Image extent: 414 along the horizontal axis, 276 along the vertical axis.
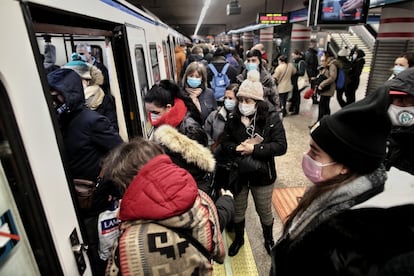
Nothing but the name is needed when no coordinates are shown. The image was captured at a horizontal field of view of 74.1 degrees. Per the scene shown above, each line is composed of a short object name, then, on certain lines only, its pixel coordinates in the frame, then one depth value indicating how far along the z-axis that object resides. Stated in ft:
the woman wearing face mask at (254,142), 7.49
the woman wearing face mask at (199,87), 10.60
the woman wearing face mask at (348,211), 2.58
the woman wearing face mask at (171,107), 6.92
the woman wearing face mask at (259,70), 12.68
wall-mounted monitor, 18.86
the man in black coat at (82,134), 5.44
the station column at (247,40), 86.63
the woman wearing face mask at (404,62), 11.82
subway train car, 3.02
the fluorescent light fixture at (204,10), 42.24
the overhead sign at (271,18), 36.22
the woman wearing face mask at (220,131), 8.86
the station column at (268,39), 58.81
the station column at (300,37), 45.16
